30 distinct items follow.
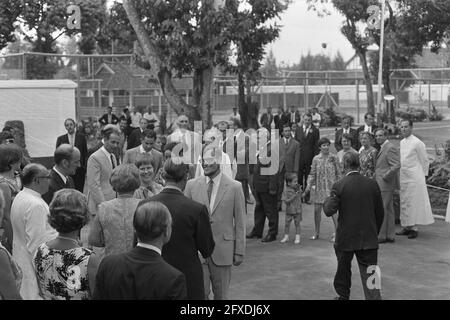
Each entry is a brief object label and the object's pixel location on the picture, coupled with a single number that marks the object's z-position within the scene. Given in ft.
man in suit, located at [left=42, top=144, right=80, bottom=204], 23.45
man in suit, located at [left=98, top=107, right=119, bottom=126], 66.95
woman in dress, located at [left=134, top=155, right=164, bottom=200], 21.61
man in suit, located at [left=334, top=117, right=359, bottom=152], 45.60
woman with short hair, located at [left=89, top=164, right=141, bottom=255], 18.02
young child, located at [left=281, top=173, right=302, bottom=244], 35.86
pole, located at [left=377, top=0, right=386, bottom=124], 59.19
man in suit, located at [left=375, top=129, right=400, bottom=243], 35.68
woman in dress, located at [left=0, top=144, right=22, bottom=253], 19.13
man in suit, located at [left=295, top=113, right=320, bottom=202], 47.80
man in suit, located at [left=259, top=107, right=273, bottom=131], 73.75
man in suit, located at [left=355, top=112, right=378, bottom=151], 47.73
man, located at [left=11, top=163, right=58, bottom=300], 16.97
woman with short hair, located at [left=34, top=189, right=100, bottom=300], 13.94
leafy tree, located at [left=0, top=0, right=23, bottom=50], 99.45
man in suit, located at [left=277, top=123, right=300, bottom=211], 36.83
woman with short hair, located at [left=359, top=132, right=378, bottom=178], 35.73
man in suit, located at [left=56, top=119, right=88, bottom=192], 40.06
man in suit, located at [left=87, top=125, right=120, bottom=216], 26.91
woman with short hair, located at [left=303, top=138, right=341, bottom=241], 36.22
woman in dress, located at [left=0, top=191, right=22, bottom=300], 12.78
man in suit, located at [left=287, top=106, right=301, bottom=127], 80.50
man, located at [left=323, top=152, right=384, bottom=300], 23.82
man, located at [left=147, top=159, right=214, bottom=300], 17.03
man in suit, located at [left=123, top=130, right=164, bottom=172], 30.07
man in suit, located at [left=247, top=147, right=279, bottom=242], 35.81
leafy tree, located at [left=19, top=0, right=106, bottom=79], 101.60
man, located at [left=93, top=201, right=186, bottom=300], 11.93
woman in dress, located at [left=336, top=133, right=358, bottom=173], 35.53
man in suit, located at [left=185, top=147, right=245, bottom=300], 20.90
